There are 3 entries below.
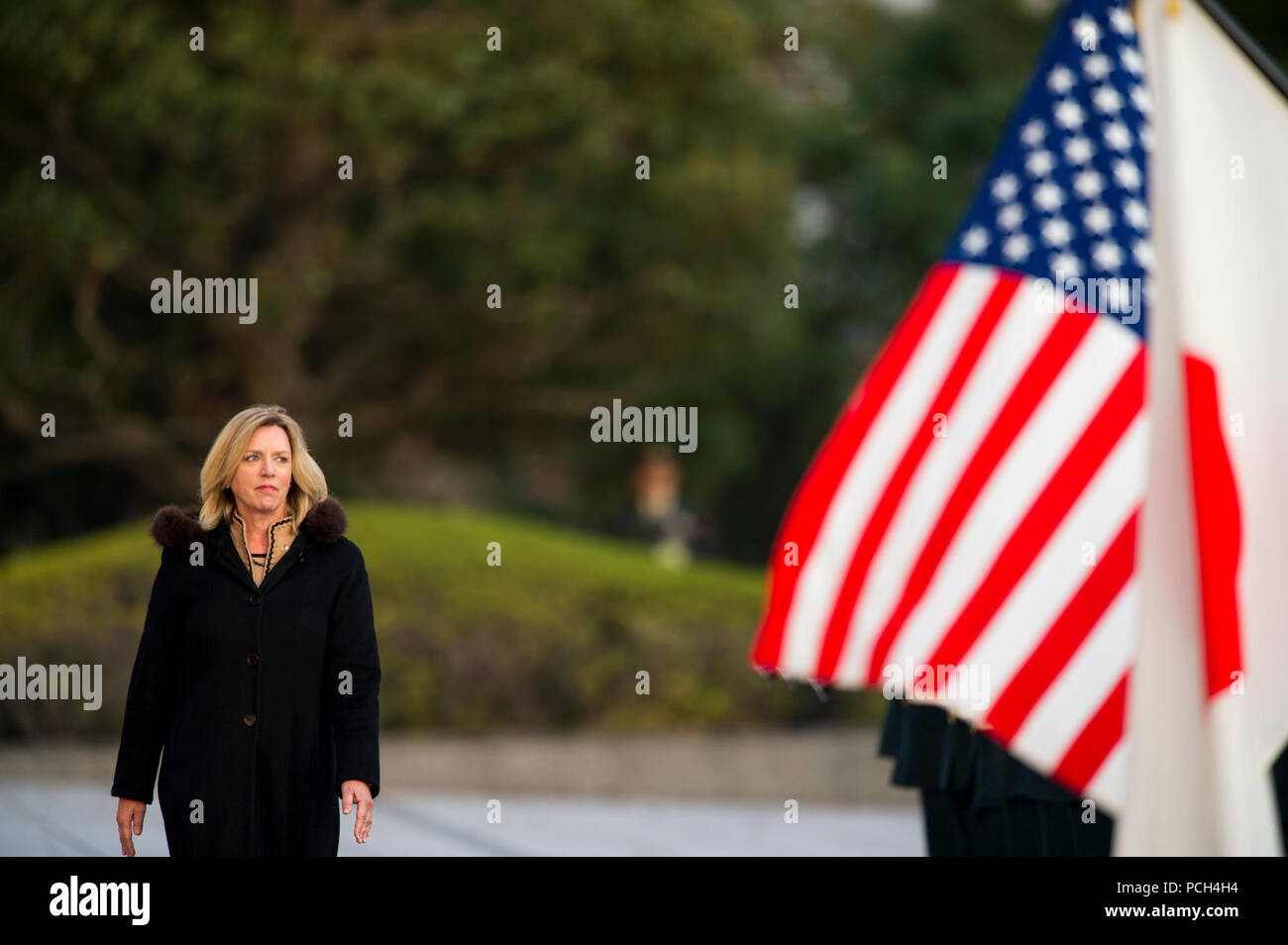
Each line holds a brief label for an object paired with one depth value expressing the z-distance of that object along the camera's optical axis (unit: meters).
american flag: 8.33
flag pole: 7.84
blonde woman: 7.38
